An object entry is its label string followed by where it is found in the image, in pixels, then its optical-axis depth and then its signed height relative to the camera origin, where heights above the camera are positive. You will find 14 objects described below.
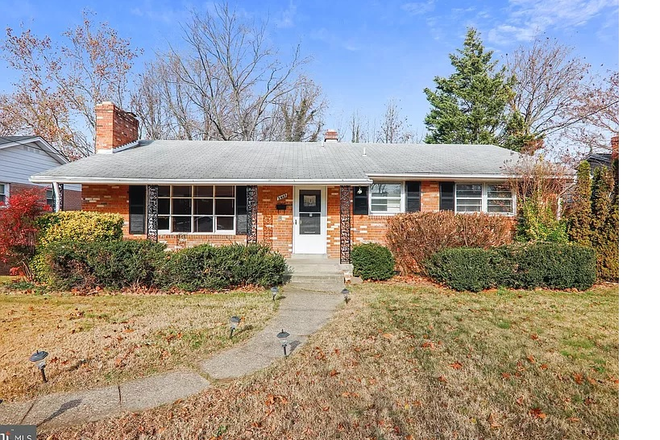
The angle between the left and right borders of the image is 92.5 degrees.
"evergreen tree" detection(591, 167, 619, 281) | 8.09 -0.17
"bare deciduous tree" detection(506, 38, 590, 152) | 21.89 +9.93
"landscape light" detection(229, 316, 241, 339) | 4.32 -1.42
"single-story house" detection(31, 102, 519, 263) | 9.18 +0.78
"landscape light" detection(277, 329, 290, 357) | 3.78 -1.42
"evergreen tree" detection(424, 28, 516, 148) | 21.98 +8.52
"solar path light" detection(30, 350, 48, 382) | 2.97 -1.34
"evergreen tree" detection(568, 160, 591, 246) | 8.45 +0.23
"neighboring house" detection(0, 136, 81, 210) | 13.59 +2.70
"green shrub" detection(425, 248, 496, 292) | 7.26 -1.17
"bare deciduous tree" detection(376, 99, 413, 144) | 27.42 +8.18
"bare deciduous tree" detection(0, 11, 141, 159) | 19.14 +7.80
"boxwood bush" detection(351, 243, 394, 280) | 8.04 -1.13
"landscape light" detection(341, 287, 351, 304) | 6.37 -1.63
